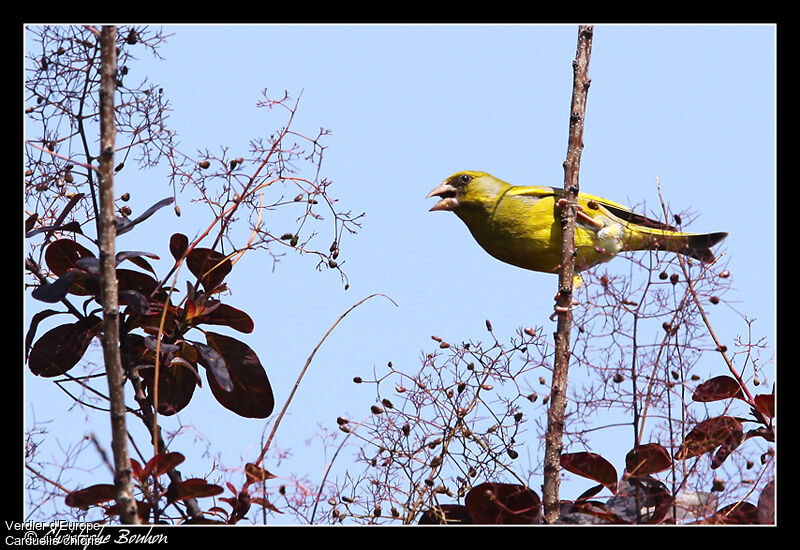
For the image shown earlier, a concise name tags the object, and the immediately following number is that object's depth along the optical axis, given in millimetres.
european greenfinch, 9008
